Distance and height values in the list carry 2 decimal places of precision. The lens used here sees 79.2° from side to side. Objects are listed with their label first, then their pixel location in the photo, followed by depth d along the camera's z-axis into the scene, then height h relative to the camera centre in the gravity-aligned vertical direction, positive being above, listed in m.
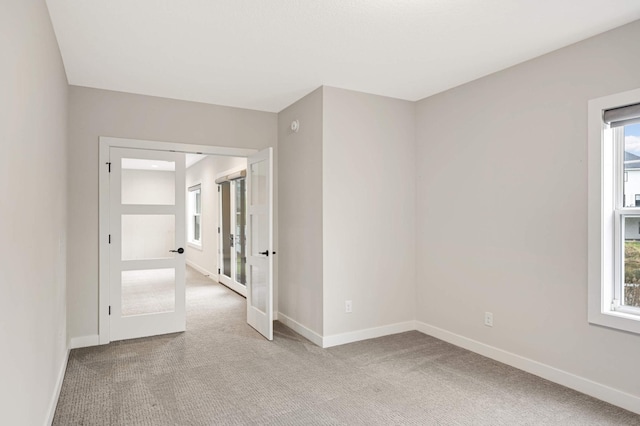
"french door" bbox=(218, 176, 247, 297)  6.50 -0.38
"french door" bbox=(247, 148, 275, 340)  3.99 -0.34
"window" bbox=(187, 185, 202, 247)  8.57 -0.10
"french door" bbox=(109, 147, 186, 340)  4.02 -0.34
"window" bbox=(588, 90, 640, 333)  2.74 -0.02
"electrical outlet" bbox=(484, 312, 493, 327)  3.54 -0.99
